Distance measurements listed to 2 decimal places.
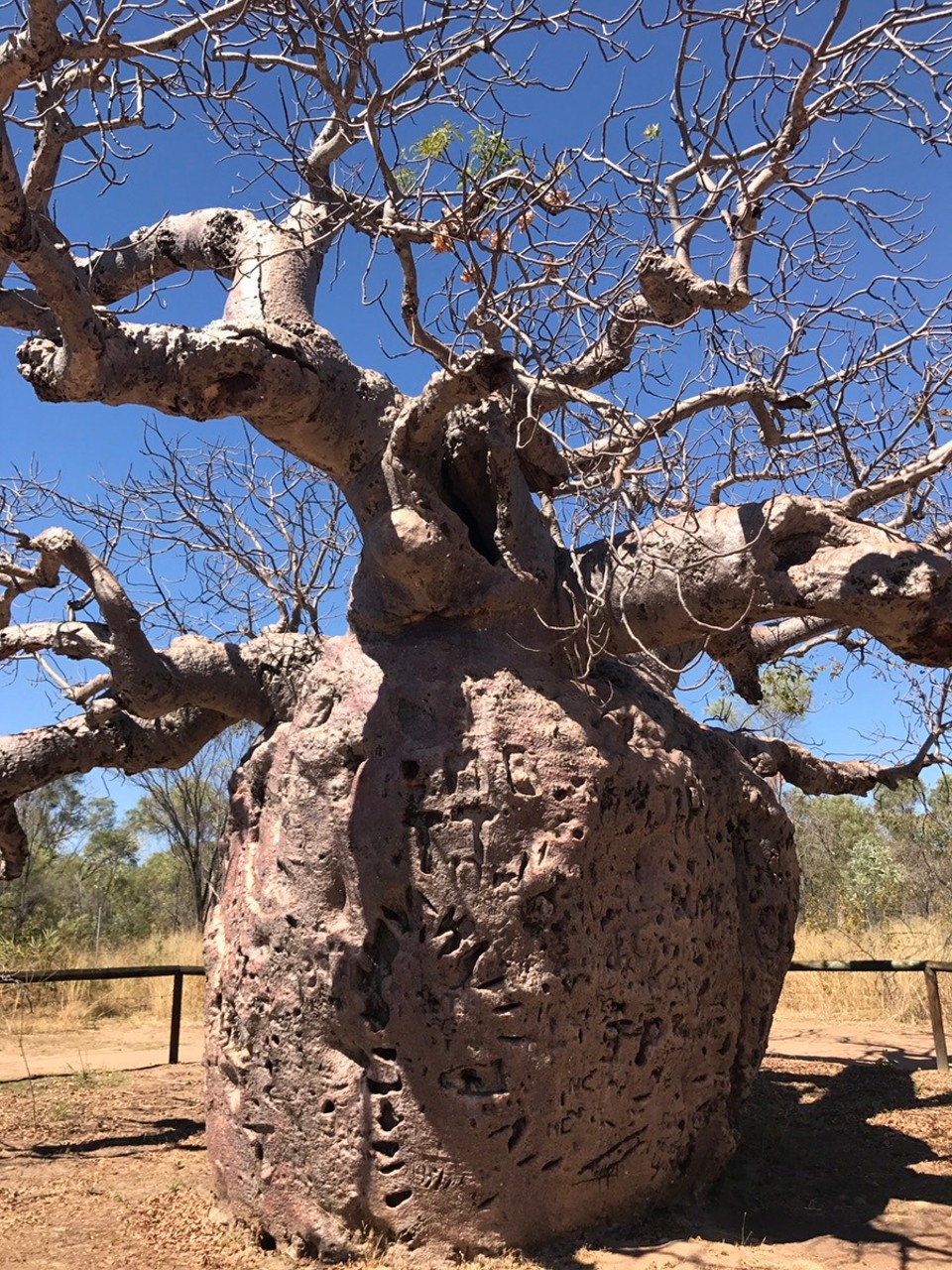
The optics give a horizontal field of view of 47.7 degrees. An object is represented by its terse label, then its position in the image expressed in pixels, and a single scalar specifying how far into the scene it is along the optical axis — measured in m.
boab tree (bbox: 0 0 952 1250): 3.55
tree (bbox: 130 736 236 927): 15.87
